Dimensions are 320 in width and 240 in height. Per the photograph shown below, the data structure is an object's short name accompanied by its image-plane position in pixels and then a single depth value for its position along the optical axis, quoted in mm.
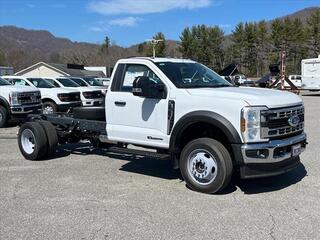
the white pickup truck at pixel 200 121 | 4507
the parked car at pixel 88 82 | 15550
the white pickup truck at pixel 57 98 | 12562
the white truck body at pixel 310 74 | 23953
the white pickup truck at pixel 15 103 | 10838
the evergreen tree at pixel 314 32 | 54069
